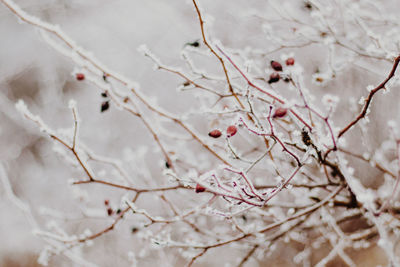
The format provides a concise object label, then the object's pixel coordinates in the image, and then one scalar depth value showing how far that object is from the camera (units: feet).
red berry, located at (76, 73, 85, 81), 4.76
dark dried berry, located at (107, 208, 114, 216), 4.77
